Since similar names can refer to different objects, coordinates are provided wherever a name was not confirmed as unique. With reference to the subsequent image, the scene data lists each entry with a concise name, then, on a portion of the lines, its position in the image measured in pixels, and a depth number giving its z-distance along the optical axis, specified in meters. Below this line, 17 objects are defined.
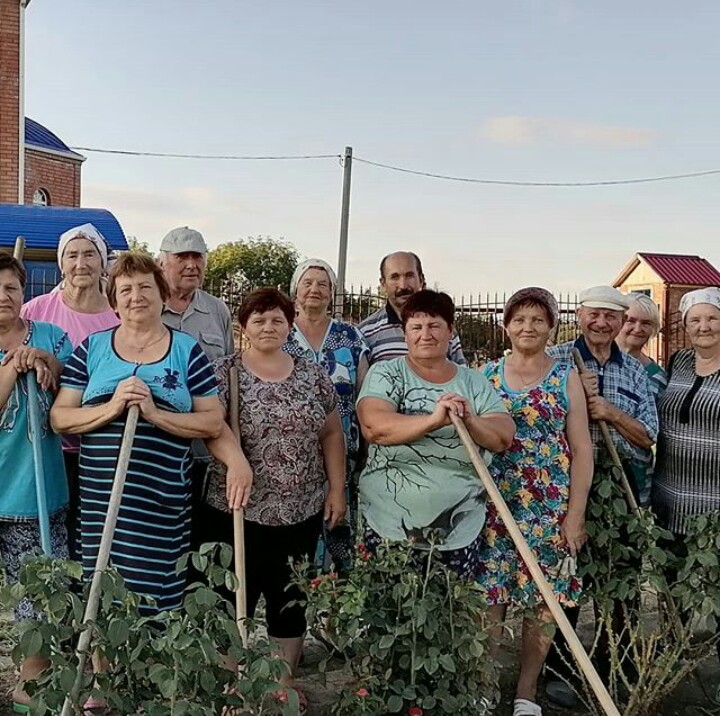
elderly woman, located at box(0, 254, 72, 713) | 3.03
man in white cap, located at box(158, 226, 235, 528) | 3.76
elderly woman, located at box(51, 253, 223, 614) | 2.88
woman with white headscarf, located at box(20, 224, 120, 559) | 3.37
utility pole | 16.67
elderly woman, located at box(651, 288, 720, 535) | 3.46
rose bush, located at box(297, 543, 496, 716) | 2.84
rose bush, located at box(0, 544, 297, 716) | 2.31
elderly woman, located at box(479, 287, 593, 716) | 3.29
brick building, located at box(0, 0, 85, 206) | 15.90
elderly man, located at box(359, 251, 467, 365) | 3.96
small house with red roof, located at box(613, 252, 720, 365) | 20.72
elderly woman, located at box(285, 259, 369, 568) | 3.76
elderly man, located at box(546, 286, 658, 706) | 3.52
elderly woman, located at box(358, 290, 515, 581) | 3.06
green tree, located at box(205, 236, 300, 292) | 23.41
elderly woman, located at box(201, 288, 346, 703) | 3.12
